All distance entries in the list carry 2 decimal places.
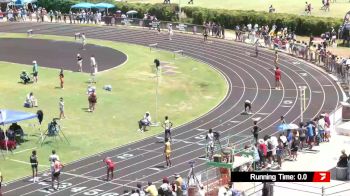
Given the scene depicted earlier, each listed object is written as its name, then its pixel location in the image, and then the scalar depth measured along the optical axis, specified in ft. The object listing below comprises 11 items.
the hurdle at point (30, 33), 254.70
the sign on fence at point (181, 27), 266.16
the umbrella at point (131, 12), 292.79
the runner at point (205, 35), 244.22
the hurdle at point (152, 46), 231.14
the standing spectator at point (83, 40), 227.40
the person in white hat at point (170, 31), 247.46
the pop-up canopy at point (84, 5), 293.64
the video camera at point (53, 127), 131.95
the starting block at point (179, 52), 223.63
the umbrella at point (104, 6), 292.49
